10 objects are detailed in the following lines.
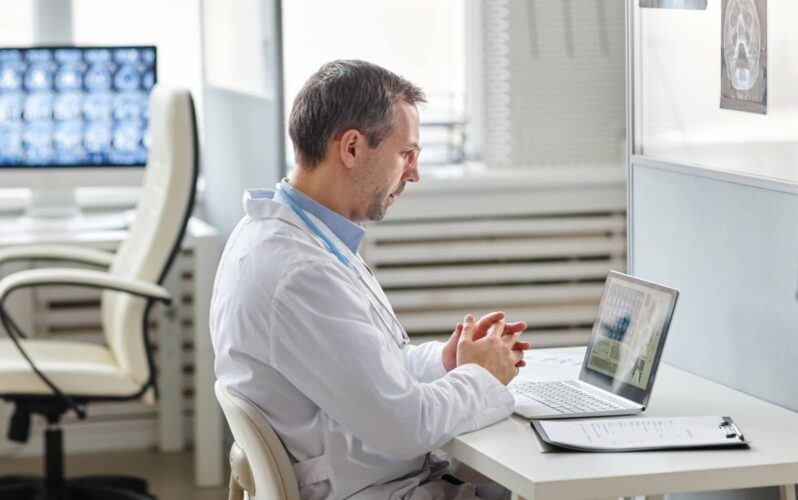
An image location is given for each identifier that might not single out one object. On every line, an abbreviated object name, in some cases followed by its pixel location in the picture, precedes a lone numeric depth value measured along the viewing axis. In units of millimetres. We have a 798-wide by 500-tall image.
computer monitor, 4900
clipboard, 2738
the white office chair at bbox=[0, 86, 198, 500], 4115
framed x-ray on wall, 3022
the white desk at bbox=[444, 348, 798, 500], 2627
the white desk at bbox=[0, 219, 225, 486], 4660
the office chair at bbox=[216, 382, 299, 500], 2791
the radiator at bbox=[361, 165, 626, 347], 5139
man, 2767
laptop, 2947
